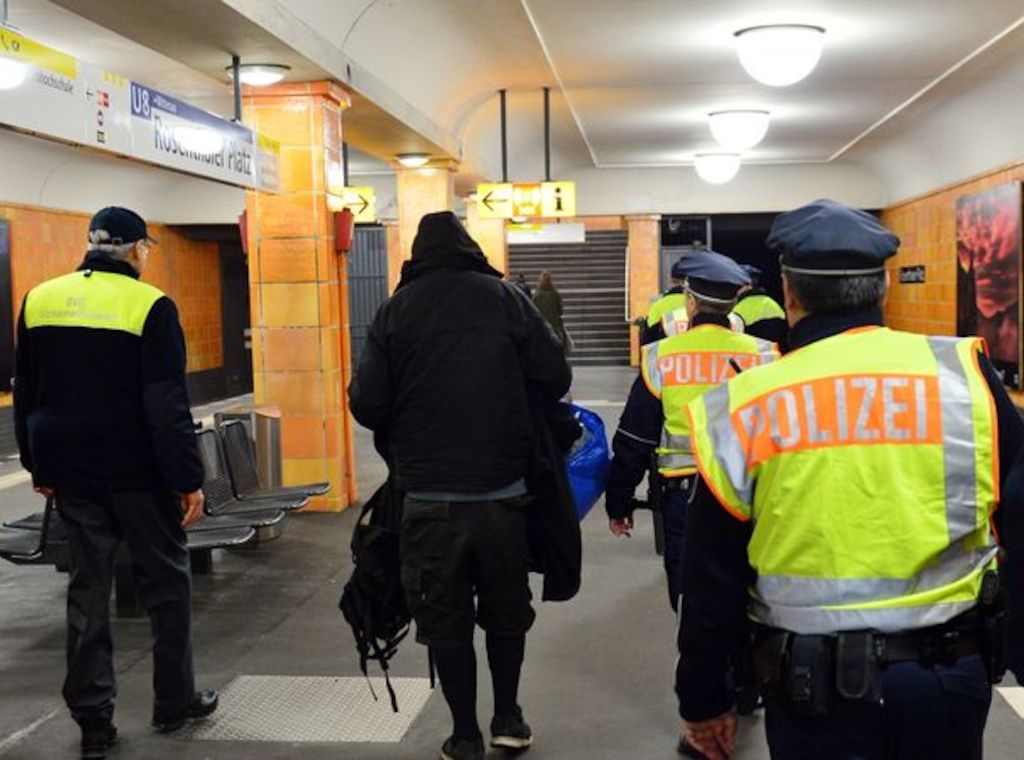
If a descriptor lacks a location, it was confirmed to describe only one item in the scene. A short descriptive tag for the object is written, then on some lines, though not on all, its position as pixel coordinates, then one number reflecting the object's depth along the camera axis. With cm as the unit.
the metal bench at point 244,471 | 635
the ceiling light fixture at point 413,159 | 1144
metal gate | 1583
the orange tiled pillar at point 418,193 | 1197
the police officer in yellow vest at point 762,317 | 761
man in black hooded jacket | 329
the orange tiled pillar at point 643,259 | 1936
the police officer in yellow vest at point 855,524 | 188
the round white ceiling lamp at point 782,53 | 823
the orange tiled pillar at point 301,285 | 748
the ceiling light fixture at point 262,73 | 687
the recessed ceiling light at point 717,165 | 1438
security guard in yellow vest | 360
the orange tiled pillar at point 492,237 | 1635
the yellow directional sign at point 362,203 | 1318
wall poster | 1172
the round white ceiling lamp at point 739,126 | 1184
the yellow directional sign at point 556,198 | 1284
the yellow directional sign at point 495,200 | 1272
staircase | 2212
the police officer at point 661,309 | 741
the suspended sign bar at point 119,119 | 423
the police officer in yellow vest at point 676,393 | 372
